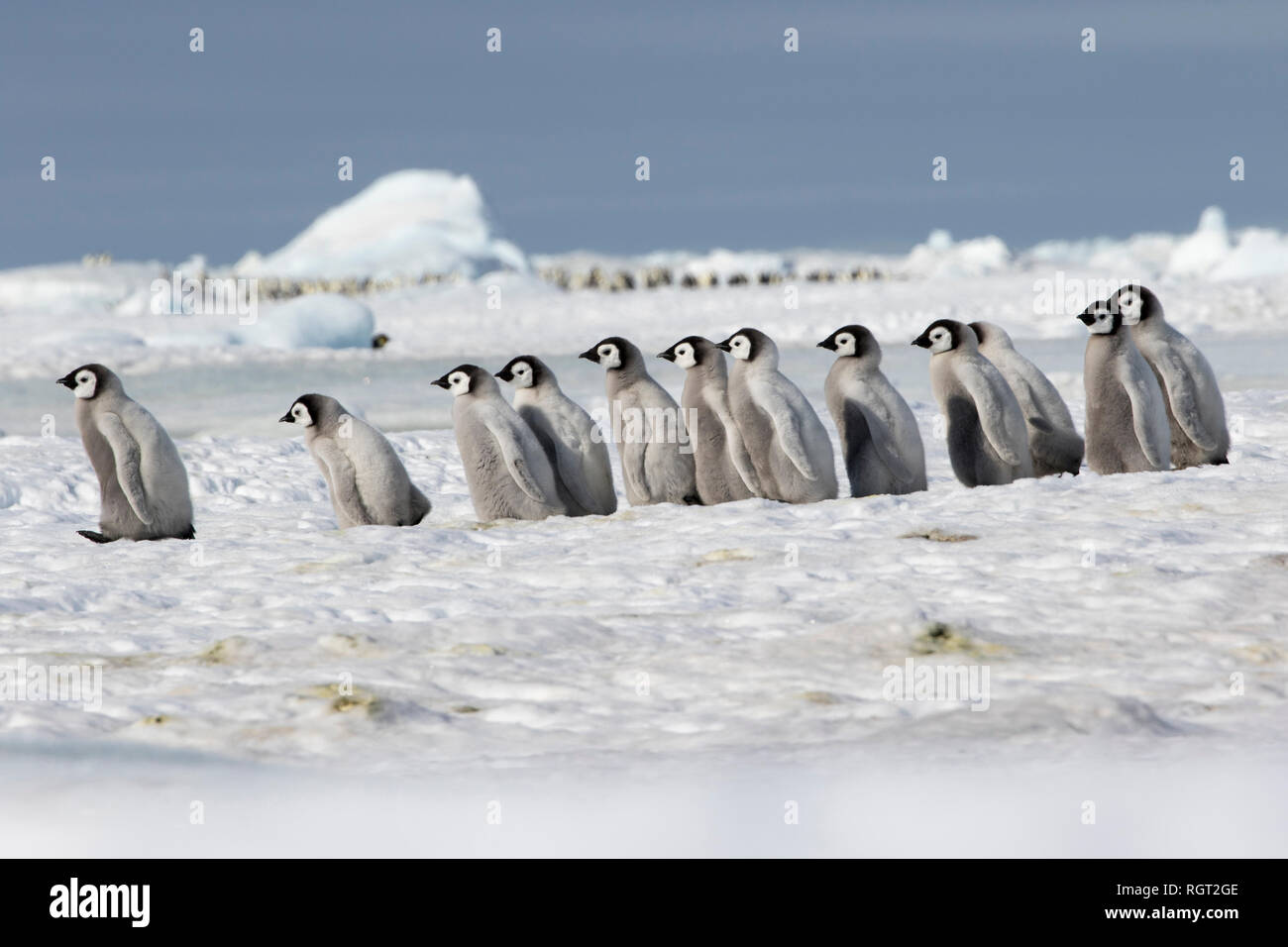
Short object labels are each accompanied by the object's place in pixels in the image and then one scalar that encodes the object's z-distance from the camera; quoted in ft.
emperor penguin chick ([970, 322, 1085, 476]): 44.91
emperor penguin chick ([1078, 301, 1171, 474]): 43.21
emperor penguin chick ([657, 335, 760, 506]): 44.11
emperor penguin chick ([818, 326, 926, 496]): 42.65
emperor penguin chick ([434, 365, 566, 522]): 41.50
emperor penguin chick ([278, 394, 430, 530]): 41.93
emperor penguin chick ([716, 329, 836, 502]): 42.09
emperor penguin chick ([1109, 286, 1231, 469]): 45.27
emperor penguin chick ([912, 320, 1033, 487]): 42.50
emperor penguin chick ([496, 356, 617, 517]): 43.29
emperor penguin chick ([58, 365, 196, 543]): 41.20
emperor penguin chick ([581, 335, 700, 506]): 43.70
